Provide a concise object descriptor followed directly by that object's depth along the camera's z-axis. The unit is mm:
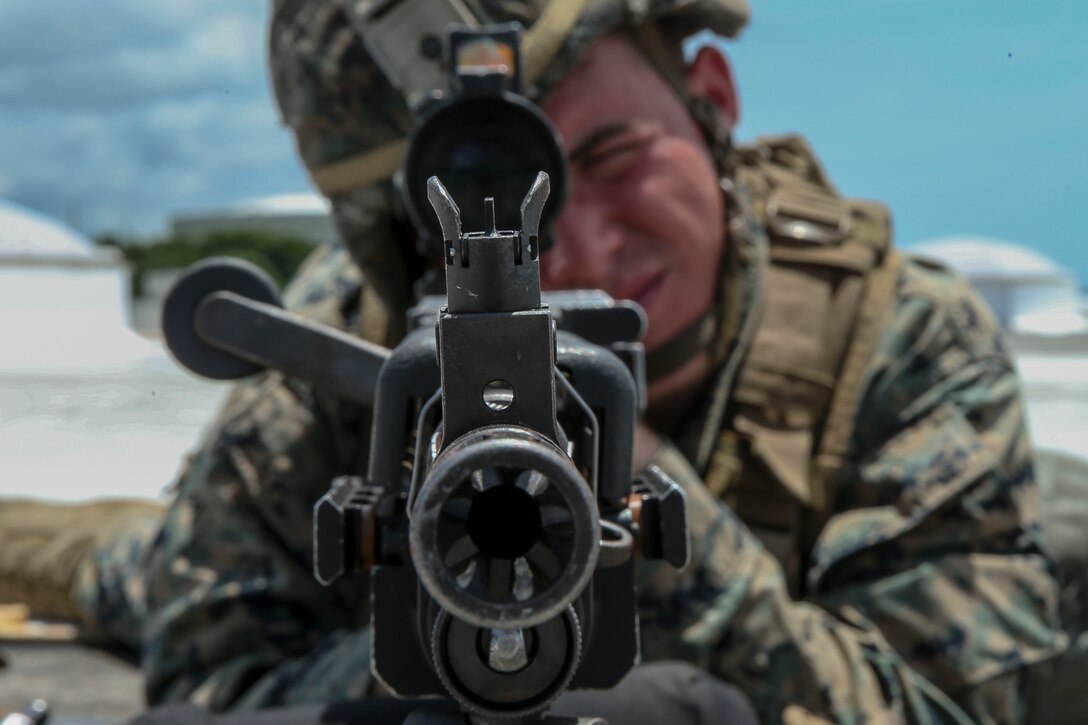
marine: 1389
